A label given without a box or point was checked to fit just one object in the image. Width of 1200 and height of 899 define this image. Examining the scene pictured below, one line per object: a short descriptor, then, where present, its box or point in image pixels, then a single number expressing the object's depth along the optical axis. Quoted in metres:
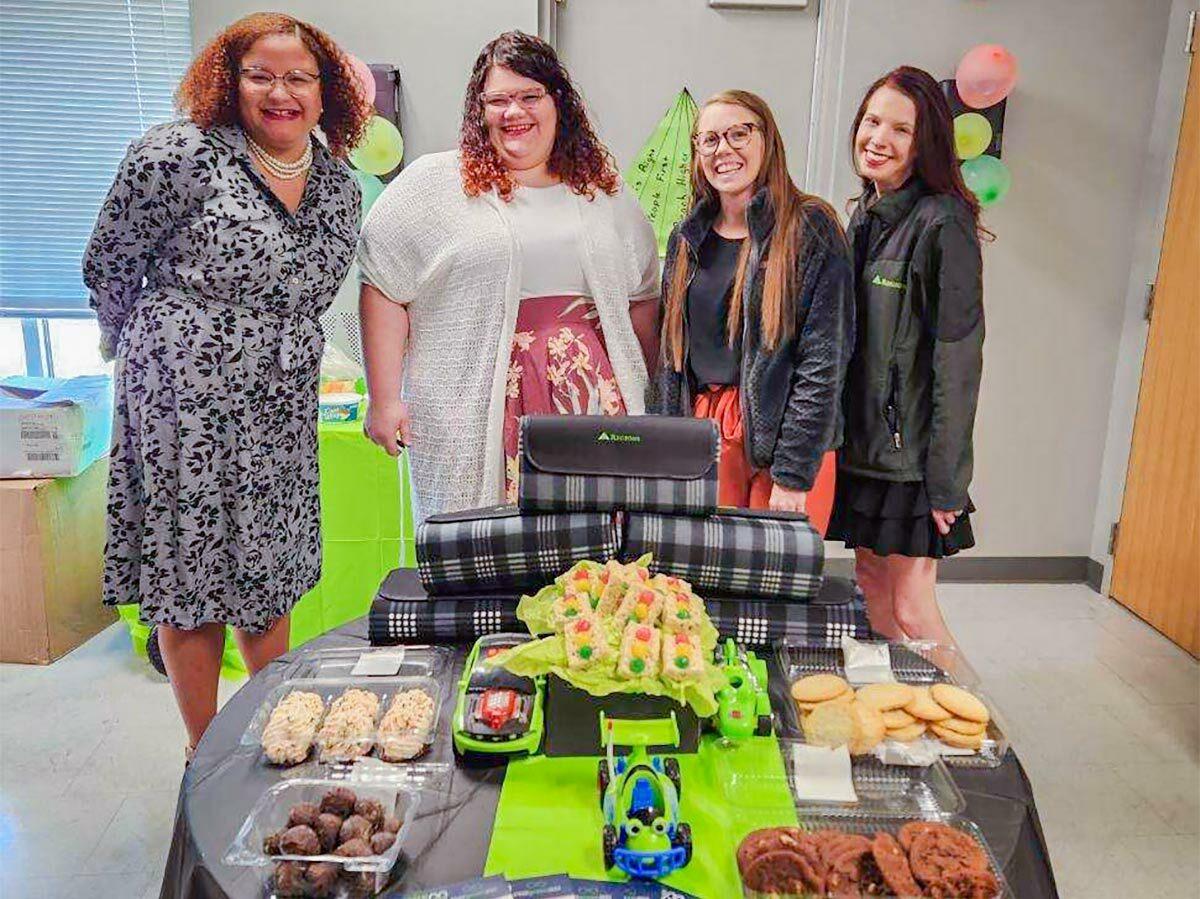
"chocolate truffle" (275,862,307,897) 0.88
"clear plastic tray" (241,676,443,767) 1.09
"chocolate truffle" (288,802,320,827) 0.94
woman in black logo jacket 1.97
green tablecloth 2.71
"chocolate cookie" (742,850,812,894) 0.88
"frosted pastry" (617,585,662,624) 1.08
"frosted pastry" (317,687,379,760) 1.08
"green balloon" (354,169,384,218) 3.11
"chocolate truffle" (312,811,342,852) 0.91
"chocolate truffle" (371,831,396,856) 0.91
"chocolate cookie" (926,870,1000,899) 0.89
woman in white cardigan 1.91
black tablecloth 0.92
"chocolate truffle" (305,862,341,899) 0.88
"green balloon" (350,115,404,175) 2.99
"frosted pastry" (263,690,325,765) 1.08
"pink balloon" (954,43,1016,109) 3.05
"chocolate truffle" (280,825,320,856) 0.90
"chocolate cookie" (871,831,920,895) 0.89
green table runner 0.93
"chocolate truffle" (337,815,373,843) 0.92
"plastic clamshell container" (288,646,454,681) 1.28
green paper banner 3.21
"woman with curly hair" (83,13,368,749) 1.78
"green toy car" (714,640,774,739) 1.11
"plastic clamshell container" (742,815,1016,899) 0.97
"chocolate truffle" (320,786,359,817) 0.96
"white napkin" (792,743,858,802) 1.02
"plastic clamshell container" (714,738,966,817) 1.01
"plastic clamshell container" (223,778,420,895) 0.89
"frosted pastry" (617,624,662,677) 1.03
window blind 3.04
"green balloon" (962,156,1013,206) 3.15
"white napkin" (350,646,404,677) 1.26
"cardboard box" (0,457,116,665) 2.76
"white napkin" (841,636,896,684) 1.24
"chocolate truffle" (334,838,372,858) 0.90
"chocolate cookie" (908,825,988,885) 0.90
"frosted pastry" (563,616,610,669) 1.04
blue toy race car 0.90
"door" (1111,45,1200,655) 3.11
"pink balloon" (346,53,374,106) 2.83
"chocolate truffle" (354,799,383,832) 0.95
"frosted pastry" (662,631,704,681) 1.03
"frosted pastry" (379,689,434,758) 1.09
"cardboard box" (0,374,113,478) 2.77
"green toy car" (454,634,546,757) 1.08
